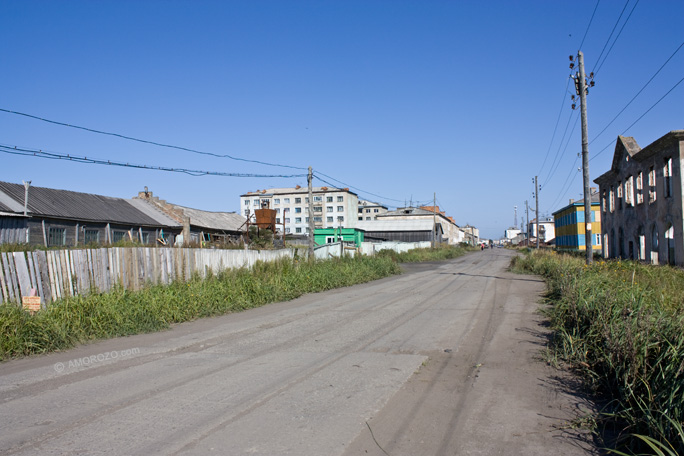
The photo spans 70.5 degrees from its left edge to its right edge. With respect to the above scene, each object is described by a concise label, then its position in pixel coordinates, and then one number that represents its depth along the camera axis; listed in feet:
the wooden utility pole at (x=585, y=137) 61.93
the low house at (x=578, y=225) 177.37
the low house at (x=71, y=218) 74.95
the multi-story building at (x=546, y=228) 373.03
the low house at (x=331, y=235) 193.39
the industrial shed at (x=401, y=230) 256.11
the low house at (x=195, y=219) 125.39
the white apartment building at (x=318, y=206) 345.72
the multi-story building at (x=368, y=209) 424.87
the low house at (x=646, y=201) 71.92
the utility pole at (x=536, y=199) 188.75
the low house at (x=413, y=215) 334.34
